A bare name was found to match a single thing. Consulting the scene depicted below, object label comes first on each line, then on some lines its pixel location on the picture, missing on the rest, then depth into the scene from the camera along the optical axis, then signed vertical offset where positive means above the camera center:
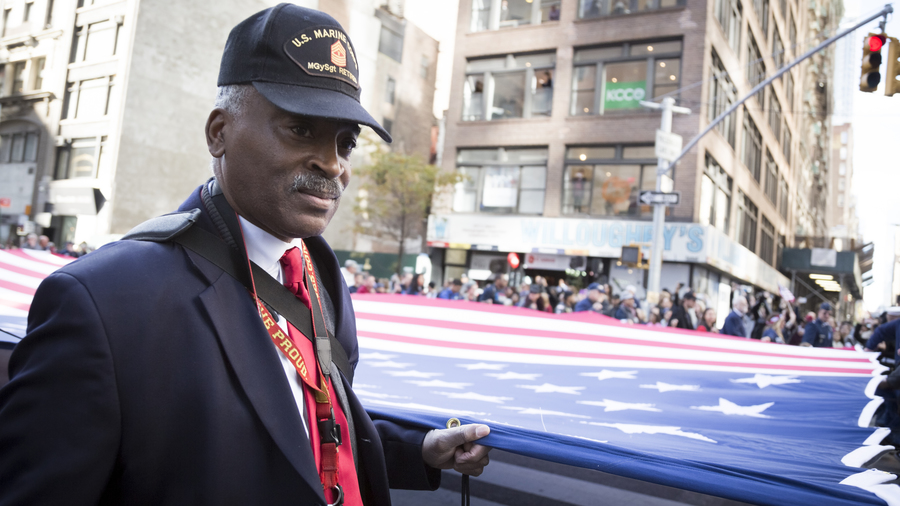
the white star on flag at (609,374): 4.72 -0.51
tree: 30.48 +5.12
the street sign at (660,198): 15.56 +2.94
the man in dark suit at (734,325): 10.00 -0.09
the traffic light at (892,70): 10.96 +4.73
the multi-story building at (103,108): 27.77 +7.67
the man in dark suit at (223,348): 1.15 -0.16
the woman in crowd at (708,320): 11.59 -0.07
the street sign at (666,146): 16.02 +4.41
